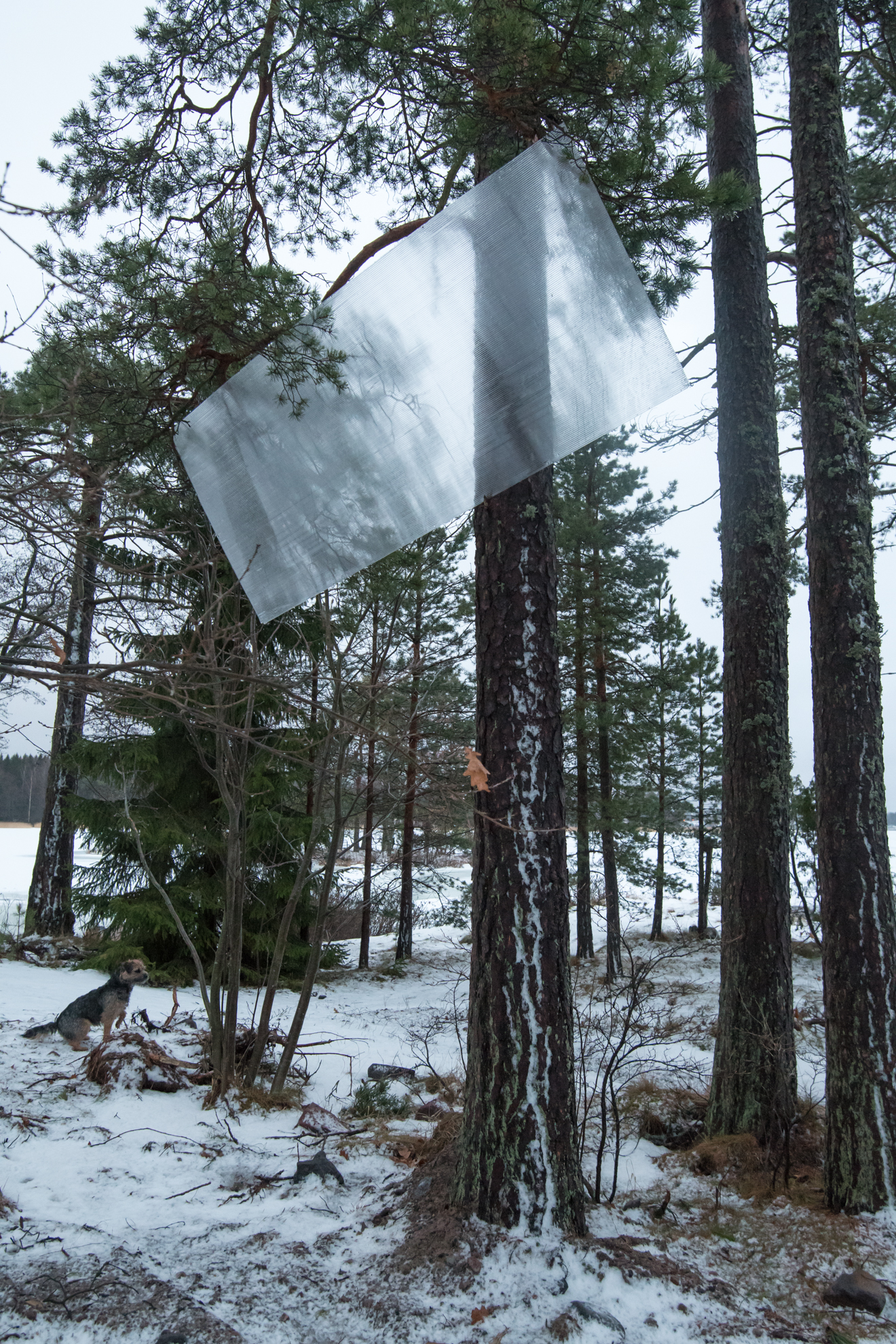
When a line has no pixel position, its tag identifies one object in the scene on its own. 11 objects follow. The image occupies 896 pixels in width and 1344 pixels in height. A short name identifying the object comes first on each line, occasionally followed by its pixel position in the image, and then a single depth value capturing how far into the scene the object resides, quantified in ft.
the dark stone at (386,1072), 16.53
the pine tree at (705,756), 58.70
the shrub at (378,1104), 14.33
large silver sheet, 7.61
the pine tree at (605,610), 41.88
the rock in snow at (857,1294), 8.50
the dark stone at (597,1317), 7.79
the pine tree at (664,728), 44.62
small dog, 15.10
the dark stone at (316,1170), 10.88
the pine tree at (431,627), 36.05
